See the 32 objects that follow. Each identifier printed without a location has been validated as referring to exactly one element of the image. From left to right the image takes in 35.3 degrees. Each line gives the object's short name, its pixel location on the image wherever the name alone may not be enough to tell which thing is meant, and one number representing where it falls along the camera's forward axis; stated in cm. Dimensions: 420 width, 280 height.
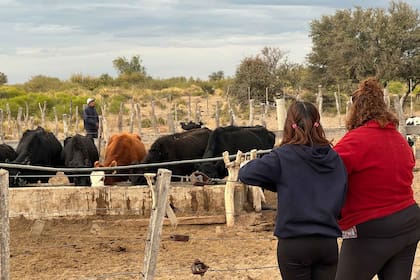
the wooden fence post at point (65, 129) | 1891
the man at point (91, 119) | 1693
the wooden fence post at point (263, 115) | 1885
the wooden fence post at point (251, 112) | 1902
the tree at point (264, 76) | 3531
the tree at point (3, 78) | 6081
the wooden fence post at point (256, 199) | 990
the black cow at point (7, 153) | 1290
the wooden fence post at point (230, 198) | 908
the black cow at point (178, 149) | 1252
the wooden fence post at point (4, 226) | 407
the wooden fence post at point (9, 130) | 2584
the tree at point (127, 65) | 6981
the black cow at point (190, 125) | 1709
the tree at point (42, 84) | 5614
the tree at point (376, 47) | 3319
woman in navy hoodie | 372
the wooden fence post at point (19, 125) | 2006
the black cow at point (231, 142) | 1210
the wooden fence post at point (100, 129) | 1658
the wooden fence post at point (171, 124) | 1967
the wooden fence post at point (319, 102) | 1898
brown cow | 1327
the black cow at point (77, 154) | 1259
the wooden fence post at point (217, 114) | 2038
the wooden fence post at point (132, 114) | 2021
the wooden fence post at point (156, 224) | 486
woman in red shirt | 398
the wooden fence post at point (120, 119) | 2018
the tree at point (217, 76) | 6525
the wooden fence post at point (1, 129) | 1860
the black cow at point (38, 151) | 1257
